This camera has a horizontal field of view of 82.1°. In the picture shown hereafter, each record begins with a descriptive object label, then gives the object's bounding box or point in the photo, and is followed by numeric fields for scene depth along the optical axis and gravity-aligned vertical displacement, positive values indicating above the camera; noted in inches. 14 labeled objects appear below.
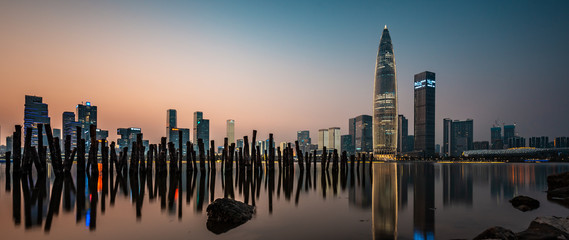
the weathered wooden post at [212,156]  1406.5 -95.6
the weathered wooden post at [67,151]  1112.6 -62.9
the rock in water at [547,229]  284.1 -90.5
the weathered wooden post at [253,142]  1432.7 -36.3
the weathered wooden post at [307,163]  1544.5 -141.9
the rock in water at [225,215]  408.5 -106.1
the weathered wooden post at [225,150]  1414.2 -69.4
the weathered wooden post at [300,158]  1632.6 -117.4
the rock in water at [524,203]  569.8 -122.4
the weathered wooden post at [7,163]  1201.3 -117.2
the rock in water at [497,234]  289.7 -88.4
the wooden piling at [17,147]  1091.9 -48.2
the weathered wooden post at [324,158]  1651.3 -120.6
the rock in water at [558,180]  751.7 -104.1
